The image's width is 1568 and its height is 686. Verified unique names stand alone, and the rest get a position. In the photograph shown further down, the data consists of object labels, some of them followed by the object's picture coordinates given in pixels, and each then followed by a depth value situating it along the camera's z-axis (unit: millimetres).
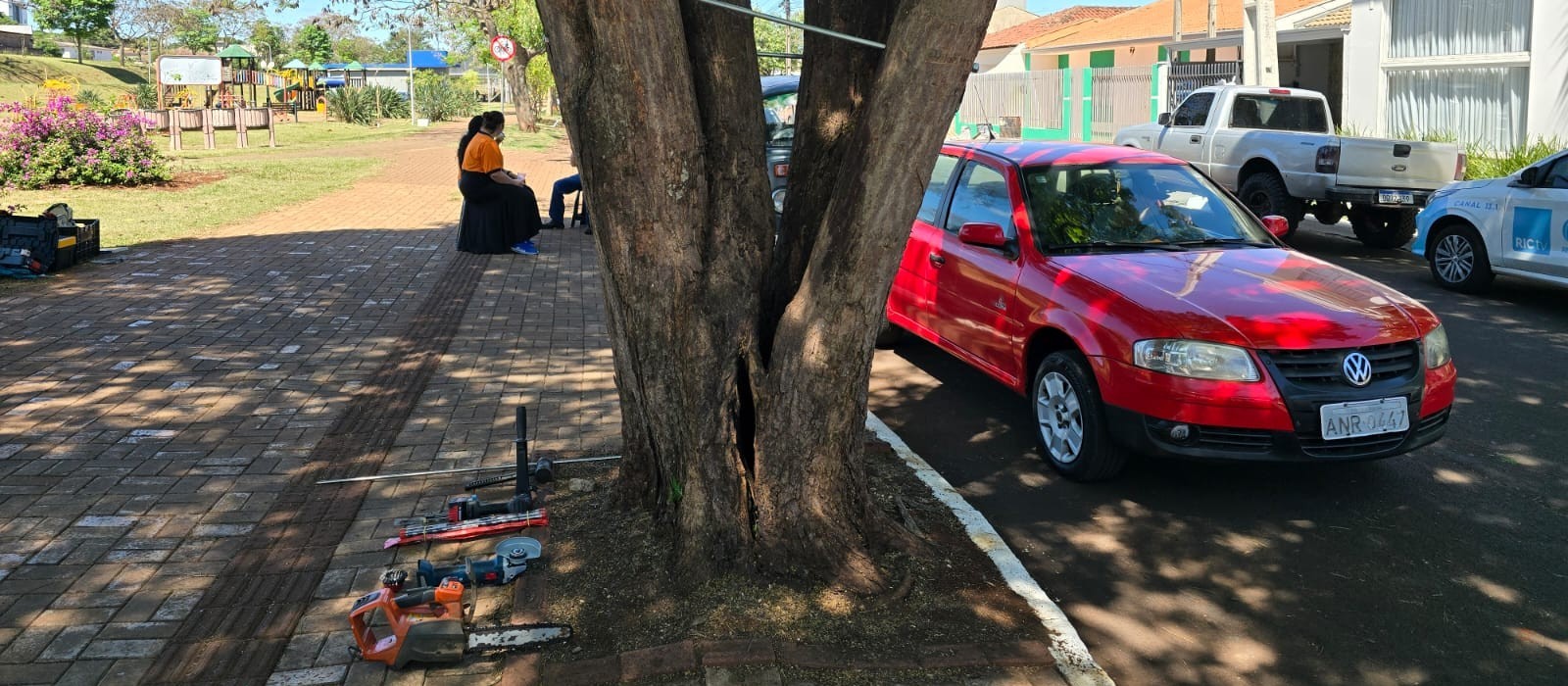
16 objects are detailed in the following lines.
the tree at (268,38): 76362
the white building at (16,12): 94206
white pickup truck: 12836
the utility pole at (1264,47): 18234
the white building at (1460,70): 17453
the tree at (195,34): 62794
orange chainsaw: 3852
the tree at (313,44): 95562
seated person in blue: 15310
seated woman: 12828
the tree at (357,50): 104500
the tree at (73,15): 66250
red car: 5219
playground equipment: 27078
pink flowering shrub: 17031
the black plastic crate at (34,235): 10906
